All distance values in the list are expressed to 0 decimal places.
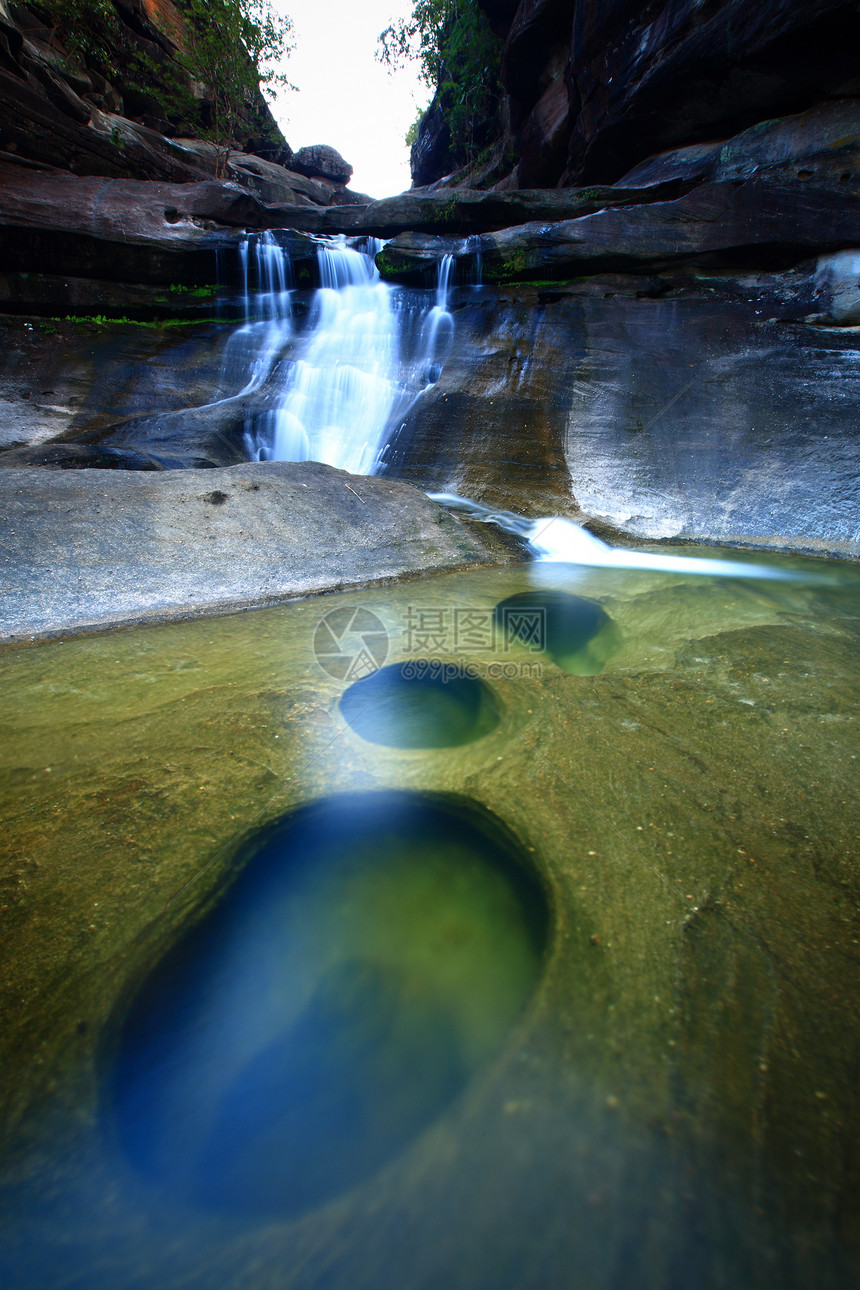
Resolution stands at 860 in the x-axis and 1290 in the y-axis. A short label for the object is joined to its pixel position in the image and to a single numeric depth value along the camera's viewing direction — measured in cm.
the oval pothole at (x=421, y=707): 268
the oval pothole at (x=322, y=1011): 114
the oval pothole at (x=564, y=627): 362
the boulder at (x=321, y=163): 3142
